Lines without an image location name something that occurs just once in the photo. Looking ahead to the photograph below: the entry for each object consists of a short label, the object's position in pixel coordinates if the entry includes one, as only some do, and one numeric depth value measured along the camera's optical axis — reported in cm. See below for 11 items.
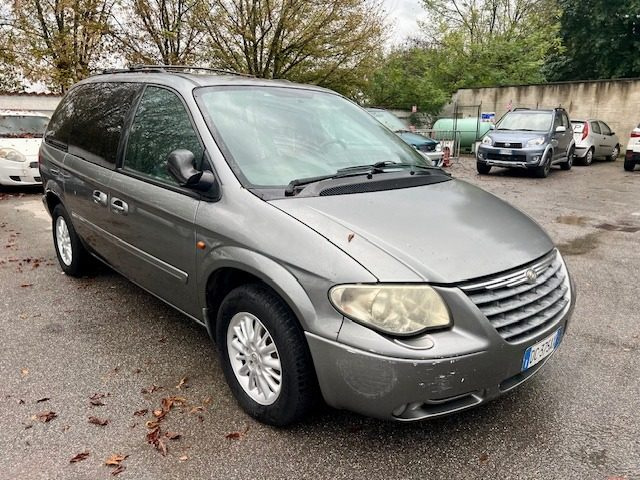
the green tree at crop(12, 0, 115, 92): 1445
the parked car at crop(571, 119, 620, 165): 1628
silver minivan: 211
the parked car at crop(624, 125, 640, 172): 1366
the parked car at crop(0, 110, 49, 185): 913
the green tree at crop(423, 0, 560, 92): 2395
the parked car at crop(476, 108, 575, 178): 1275
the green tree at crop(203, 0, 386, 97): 1586
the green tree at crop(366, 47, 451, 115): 2184
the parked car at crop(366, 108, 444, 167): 1274
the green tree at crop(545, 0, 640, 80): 2309
